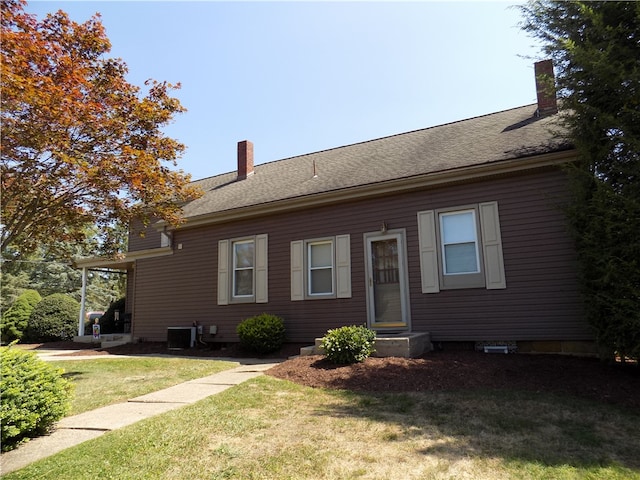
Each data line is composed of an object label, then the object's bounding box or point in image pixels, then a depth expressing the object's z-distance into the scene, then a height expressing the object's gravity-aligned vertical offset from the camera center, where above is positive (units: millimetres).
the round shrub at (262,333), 9891 -659
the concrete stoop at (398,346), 7508 -797
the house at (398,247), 8258 +1319
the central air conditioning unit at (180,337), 11872 -862
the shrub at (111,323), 17275 -610
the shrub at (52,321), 16719 -468
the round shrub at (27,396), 3857 -837
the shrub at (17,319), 16859 -349
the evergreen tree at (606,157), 5754 +2016
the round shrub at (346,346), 7203 -735
